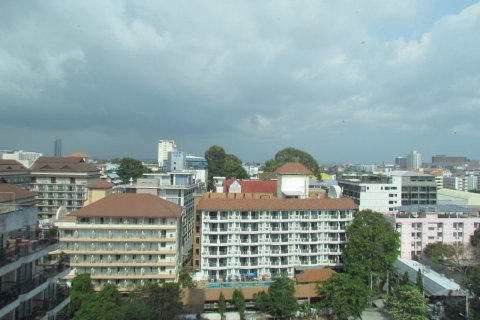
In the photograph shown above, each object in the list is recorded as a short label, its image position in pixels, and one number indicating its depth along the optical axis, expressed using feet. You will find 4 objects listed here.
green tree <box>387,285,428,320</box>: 100.53
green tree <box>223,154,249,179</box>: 296.75
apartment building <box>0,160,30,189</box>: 185.78
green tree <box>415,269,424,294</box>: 118.83
